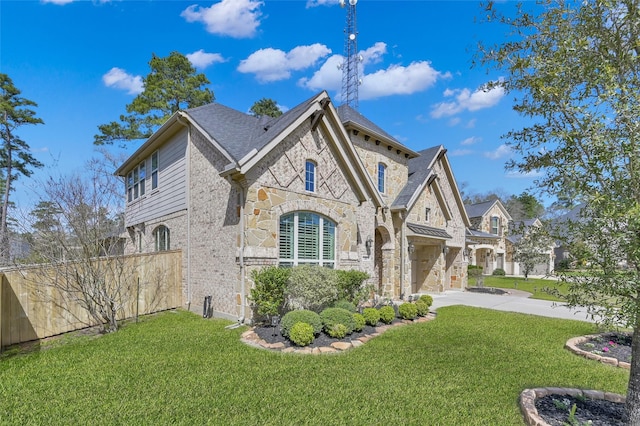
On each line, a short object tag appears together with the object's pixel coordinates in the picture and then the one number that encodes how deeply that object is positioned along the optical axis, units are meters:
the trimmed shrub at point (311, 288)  8.55
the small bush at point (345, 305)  9.08
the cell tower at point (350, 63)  19.11
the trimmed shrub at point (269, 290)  8.23
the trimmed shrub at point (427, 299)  10.88
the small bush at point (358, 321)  8.07
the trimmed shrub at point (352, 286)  9.55
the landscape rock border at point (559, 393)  4.36
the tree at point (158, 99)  23.28
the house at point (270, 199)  9.20
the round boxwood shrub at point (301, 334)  6.97
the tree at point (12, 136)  24.00
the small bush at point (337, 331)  7.51
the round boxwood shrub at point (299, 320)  7.44
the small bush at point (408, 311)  9.80
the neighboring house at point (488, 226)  31.73
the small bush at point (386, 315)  9.25
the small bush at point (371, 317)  8.78
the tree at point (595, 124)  3.33
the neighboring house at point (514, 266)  34.62
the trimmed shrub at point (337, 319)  7.73
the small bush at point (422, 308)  10.17
